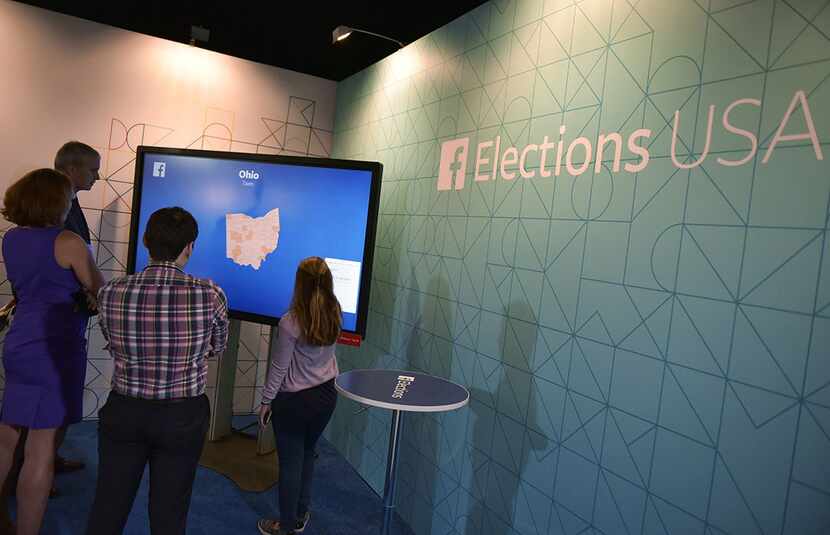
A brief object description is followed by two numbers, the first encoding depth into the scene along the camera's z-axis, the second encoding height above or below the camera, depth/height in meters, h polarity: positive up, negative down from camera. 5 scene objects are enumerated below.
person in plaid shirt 1.71 -0.46
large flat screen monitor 3.00 +0.10
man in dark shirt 2.87 +0.24
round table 1.96 -0.52
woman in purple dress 2.10 -0.40
